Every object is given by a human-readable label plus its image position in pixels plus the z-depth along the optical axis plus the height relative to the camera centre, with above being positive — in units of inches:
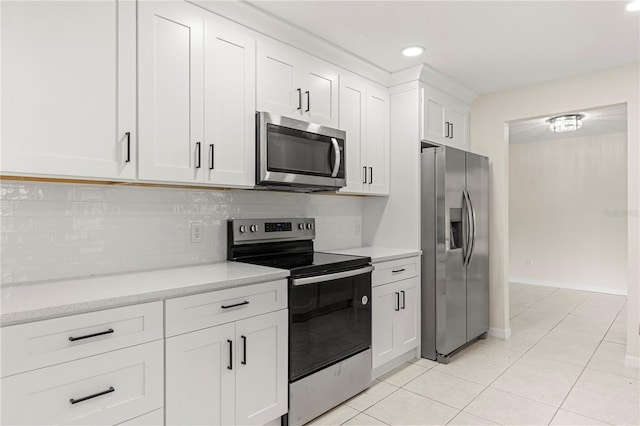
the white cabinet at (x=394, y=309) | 111.3 -29.1
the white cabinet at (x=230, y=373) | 66.8 -30.5
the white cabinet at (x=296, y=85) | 94.5 +35.2
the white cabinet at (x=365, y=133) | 118.8 +27.3
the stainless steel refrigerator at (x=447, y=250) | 125.6 -11.8
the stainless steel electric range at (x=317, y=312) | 86.6 -23.7
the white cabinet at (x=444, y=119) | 132.0 +36.2
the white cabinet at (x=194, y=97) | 73.8 +25.2
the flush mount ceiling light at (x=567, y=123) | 177.9 +44.3
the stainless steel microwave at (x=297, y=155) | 91.9 +16.0
